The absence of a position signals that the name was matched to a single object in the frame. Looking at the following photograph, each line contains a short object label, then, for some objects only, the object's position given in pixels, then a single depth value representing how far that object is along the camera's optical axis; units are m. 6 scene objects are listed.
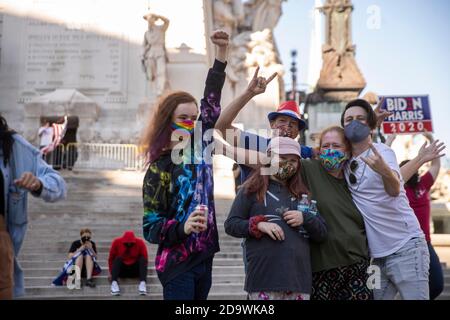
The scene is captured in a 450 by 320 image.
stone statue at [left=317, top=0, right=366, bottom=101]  23.52
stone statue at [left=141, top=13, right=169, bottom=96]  17.16
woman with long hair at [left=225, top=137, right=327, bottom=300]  3.19
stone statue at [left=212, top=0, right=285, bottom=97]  21.83
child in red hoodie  7.84
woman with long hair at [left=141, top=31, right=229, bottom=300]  3.13
